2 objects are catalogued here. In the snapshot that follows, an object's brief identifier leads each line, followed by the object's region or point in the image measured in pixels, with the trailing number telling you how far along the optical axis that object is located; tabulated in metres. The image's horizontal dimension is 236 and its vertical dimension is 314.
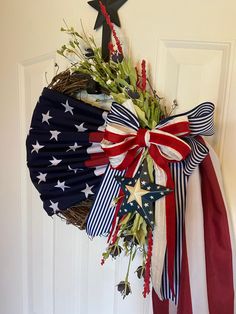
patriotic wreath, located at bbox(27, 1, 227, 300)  0.57
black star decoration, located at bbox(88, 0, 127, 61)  0.67
